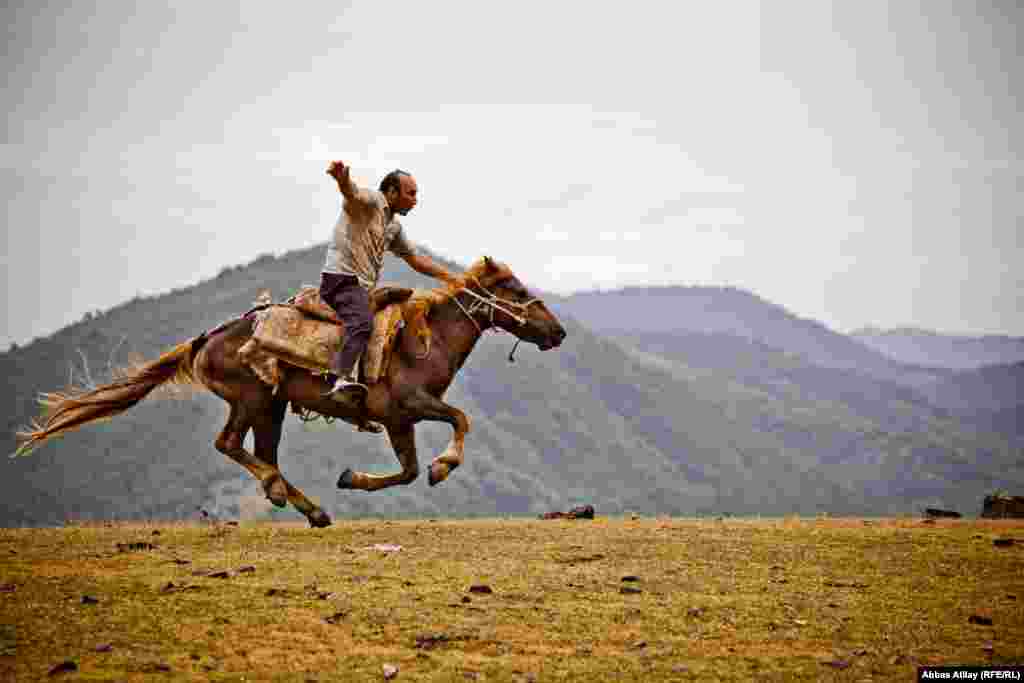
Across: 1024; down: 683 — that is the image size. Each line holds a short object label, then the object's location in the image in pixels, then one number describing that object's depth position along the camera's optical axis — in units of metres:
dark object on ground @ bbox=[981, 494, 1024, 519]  16.81
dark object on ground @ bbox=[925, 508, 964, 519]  16.14
